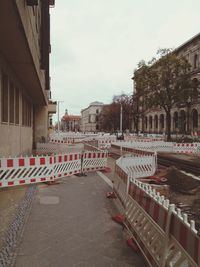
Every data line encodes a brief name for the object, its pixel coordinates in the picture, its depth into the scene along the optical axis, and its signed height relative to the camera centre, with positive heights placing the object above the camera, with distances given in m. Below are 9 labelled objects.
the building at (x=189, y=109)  50.87 +5.15
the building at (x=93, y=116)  163.50 +10.55
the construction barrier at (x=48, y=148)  22.34 -1.49
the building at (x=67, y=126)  184.48 +4.58
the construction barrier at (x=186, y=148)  23.44 -1.54
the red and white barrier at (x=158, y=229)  2.68 -1.32
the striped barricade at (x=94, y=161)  11.46 -1.40
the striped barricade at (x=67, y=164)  9.52 -1.35
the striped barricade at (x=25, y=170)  7.90 -1.31
